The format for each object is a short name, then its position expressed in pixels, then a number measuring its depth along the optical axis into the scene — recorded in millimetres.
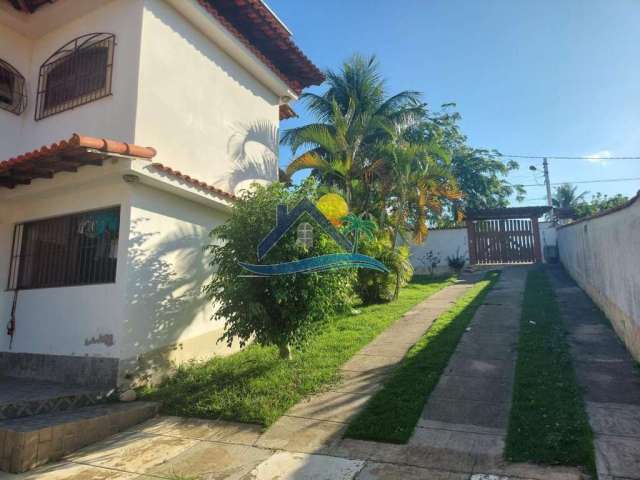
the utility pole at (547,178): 28078
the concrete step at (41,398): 4719
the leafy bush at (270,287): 5551
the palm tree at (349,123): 10609
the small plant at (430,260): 18047
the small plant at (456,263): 17312
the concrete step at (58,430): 3990
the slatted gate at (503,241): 18125
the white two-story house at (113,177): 5891
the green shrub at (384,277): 10594
